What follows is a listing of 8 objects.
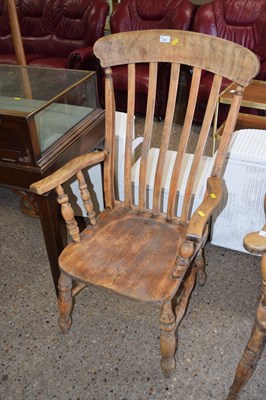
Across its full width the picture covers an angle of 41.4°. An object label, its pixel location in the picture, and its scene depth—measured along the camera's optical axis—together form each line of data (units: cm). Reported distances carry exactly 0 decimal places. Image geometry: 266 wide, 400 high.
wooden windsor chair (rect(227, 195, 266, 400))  94
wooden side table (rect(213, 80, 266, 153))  228
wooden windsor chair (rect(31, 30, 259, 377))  108
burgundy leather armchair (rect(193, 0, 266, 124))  302
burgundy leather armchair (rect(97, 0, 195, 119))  310
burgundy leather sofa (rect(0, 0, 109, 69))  346
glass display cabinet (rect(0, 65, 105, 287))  123
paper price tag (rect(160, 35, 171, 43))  114
